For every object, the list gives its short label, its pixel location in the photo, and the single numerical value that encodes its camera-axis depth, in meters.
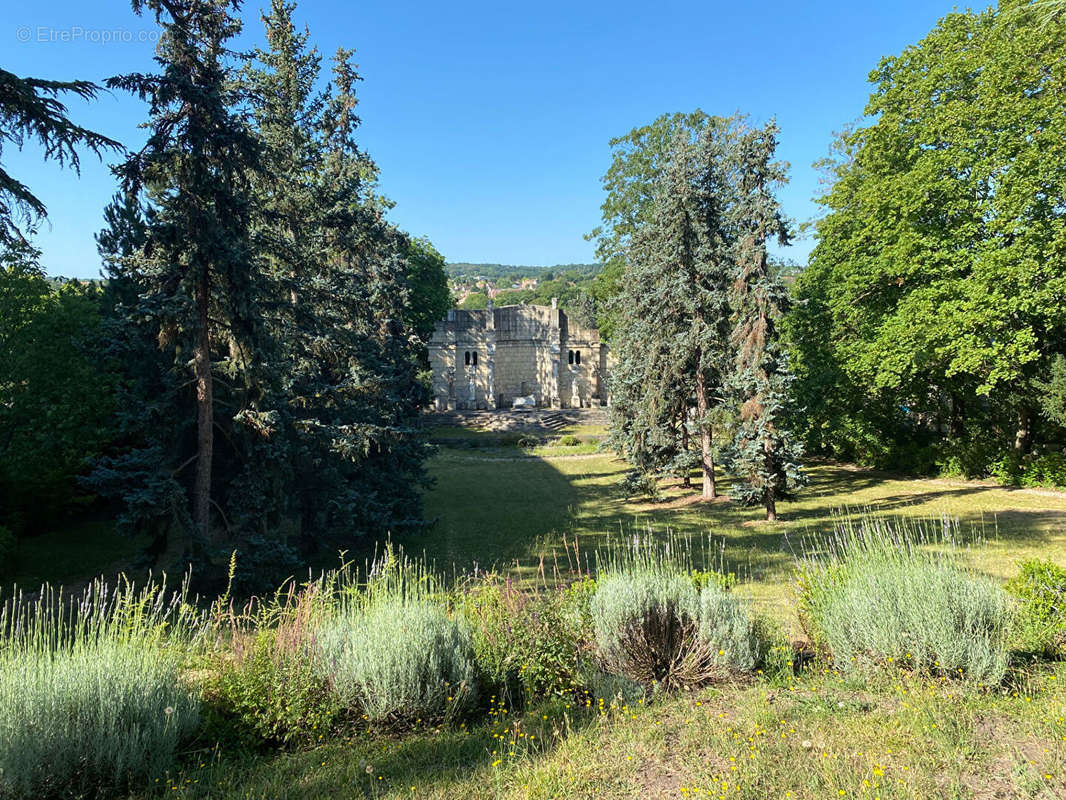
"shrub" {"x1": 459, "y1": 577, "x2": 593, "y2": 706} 4.77
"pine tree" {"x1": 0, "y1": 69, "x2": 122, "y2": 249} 7.15
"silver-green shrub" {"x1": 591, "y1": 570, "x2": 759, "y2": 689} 4.80
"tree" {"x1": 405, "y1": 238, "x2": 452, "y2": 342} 35.47
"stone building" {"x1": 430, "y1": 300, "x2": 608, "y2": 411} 45.78
